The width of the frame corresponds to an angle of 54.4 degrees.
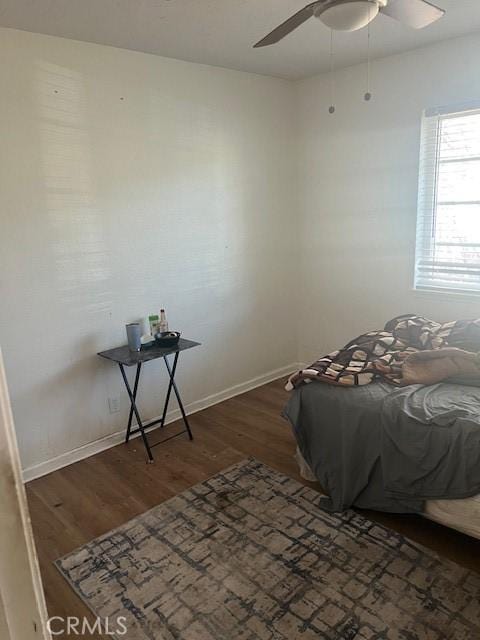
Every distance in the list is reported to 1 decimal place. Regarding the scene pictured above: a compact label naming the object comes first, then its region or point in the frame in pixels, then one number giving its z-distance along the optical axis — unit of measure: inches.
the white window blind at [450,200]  120.9
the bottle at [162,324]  124.5
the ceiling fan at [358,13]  66.8
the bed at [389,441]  80.1
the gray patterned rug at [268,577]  69.6
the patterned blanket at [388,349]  99.1
